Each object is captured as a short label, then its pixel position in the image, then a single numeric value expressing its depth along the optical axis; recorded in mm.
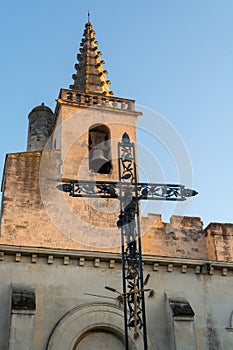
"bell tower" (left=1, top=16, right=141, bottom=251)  18906
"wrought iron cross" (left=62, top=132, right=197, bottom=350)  9562
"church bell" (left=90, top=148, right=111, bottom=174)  21123
